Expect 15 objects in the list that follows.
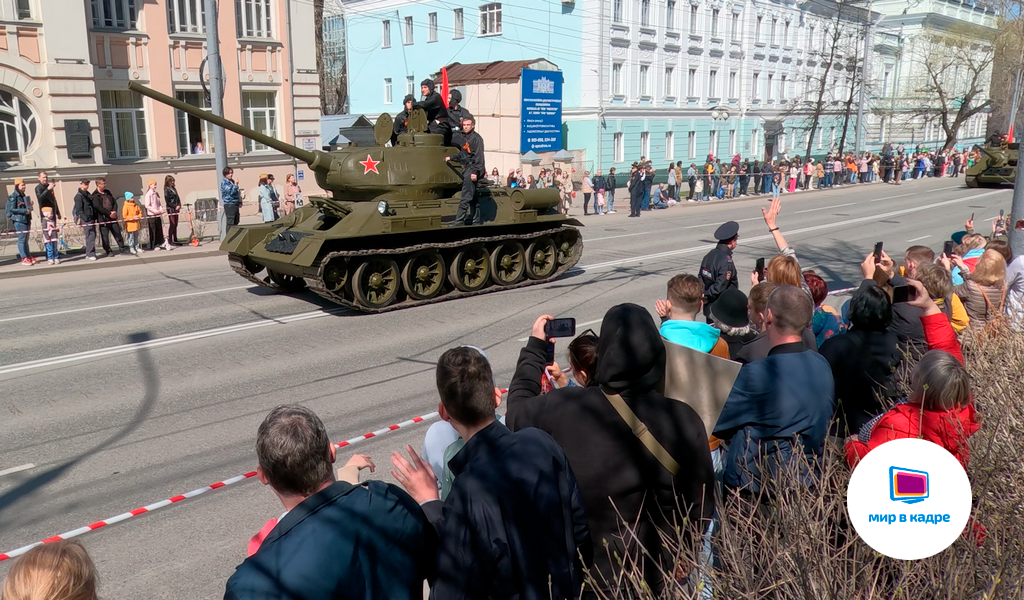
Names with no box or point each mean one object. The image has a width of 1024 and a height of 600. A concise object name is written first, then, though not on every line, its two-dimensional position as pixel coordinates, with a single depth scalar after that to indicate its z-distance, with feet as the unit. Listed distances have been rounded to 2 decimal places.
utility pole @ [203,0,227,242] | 58.13
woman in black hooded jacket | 10.75
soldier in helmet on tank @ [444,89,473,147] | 47.24
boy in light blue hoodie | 16.37
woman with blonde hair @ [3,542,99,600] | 7.63
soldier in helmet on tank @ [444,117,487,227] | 44.62
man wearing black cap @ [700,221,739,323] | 28.60
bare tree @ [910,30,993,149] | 166.50
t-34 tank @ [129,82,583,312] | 40.09
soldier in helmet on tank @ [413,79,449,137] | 46.75
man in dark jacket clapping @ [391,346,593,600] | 9.43
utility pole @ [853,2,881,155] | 128.57
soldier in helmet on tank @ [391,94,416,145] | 46.62
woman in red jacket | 12.59
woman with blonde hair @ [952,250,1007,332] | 24.53
